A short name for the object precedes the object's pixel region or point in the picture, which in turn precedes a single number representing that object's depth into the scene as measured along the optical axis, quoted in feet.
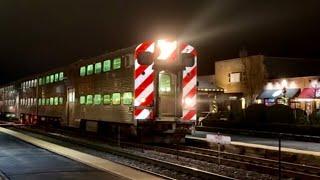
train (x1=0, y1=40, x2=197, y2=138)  65.62
